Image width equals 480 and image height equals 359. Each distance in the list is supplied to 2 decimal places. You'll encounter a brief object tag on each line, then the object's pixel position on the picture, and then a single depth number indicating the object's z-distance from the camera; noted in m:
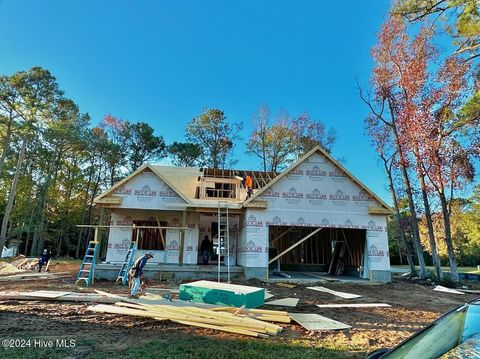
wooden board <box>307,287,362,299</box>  11.02
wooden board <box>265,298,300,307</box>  9.00
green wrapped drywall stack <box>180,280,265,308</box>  7.88
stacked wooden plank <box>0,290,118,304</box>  8.69
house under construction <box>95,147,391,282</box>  14.72
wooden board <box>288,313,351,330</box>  6.72
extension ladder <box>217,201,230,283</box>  15.41
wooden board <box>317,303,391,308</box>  9.16
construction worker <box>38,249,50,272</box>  17.36
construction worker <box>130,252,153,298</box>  9.23
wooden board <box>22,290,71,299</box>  8.83
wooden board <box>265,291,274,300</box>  10.07
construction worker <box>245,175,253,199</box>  16.14
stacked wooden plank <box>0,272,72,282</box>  13.67
